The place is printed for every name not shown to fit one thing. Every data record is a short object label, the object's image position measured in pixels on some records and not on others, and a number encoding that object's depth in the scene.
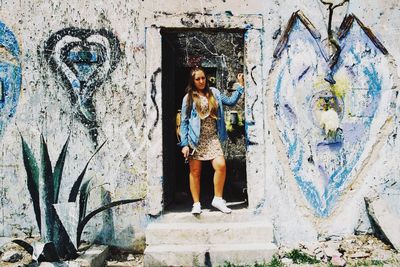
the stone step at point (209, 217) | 4.96
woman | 5.07
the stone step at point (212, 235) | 4.79
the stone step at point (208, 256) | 4.59
